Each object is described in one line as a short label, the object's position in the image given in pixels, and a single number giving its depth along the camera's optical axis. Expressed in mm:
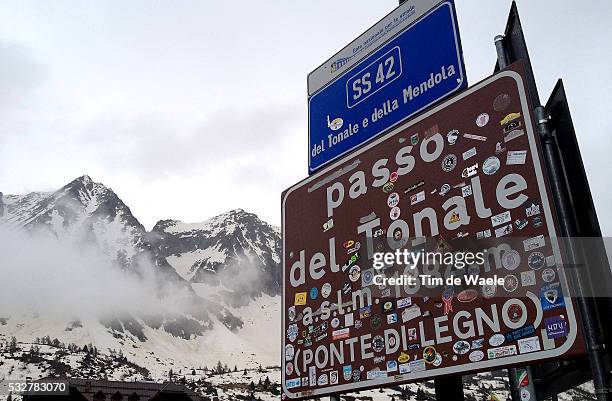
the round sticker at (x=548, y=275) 3382
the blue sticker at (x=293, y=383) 4952
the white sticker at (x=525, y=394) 4154
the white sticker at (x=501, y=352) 3459
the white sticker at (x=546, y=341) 3260
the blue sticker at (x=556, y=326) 3225
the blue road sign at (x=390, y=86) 4980
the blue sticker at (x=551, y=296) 3299
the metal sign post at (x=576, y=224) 3070
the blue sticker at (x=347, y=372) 4464
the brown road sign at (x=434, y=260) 3529
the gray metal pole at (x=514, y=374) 4133
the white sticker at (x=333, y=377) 4574
